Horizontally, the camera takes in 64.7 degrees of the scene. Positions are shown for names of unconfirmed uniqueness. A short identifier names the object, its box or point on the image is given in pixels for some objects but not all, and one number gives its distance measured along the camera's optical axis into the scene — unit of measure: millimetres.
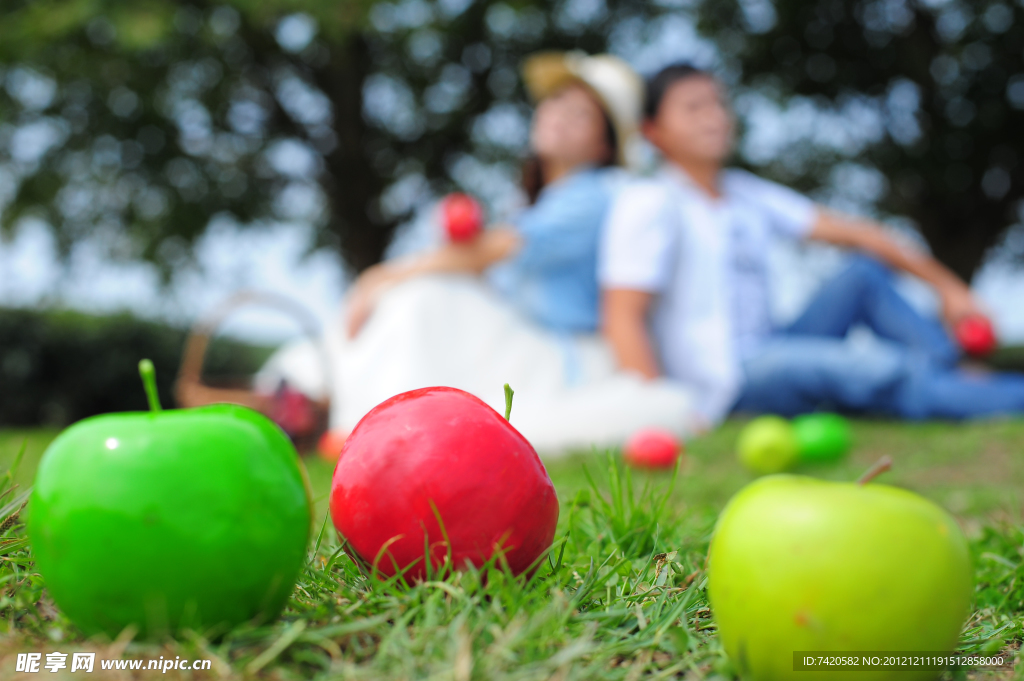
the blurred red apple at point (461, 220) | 4452
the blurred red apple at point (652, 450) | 3312
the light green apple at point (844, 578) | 817
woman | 4043
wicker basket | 4430
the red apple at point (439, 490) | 996
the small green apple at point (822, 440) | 3492
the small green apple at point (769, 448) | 3312
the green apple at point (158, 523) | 826
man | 4402
